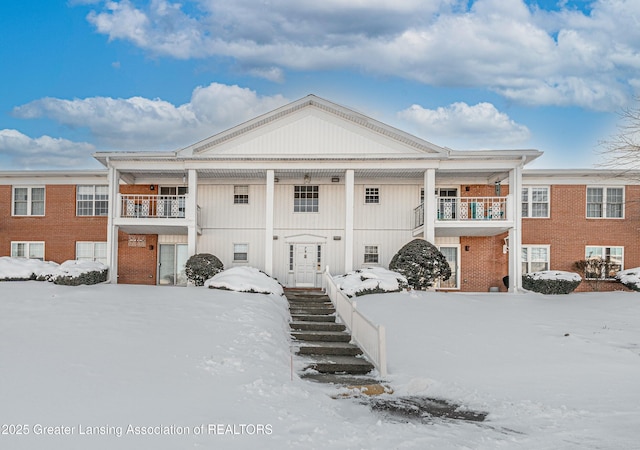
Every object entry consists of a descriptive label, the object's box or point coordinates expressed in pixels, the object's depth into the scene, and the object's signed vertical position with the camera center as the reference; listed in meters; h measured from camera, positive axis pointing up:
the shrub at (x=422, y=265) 20.81 -1.21
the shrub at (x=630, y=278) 22.91 -1.77
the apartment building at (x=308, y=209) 22.47 +1.06
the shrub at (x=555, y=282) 21.34 -1.81
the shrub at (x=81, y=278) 19.33 -1.76
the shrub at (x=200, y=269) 21.11 -1.45
